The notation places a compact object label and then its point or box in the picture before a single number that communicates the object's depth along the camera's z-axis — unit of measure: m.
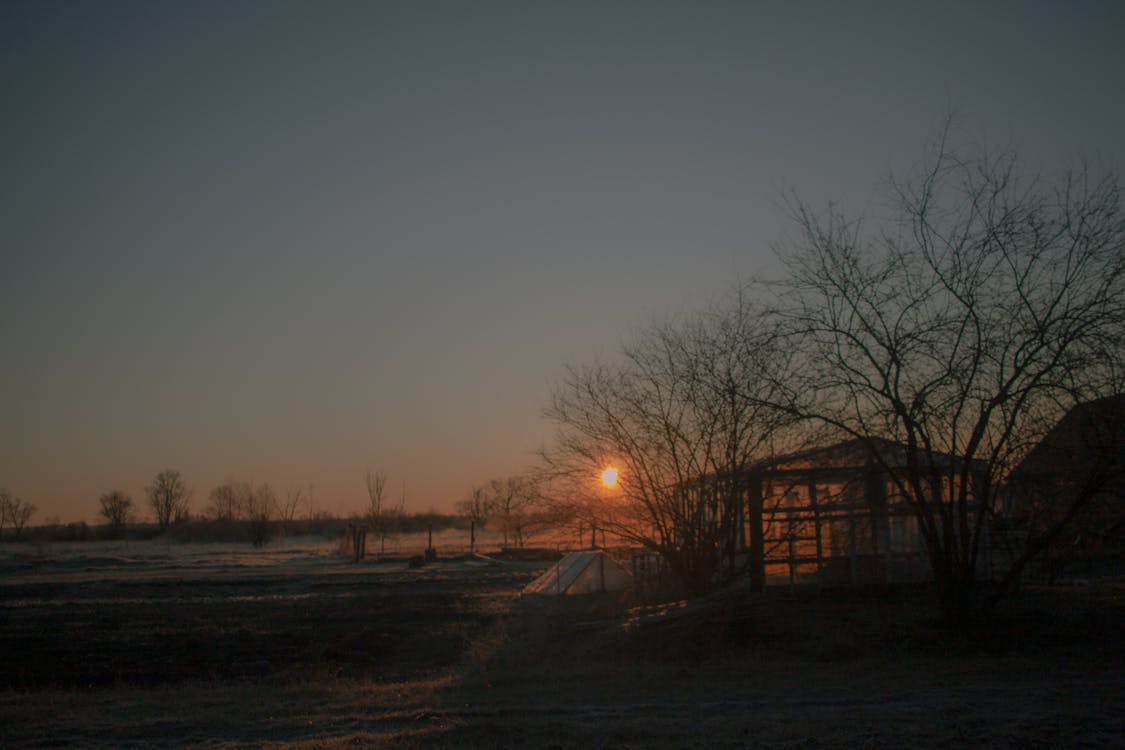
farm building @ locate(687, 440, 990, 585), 16.98
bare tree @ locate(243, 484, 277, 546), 69.75
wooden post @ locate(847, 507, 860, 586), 17.14
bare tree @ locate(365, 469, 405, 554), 67.12
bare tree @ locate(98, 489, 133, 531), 98.56
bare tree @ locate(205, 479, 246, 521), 96.81
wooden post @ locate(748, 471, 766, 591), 17.58
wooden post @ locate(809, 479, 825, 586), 17.39
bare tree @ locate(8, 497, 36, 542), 92.56
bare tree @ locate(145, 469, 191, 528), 102.62
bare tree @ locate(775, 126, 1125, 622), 12.41
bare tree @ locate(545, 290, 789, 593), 19.47
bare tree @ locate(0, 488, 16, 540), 92.25
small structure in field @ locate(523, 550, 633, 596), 25.28
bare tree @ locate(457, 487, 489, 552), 74.50
